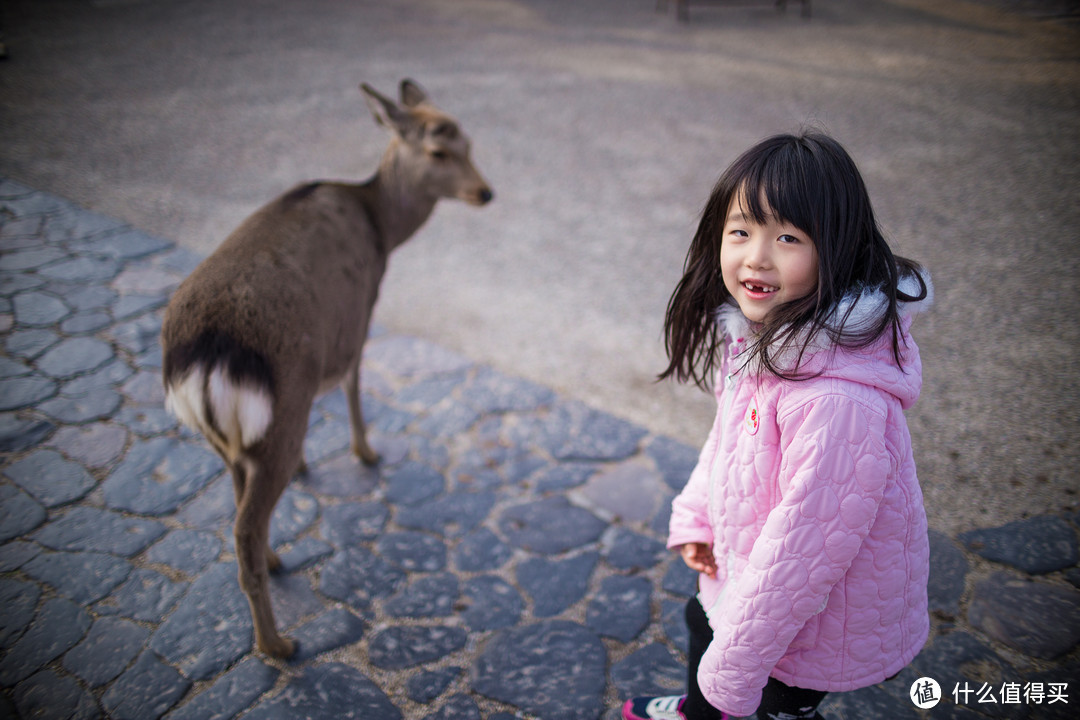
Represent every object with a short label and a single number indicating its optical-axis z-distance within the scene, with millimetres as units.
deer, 2355
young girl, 1504
